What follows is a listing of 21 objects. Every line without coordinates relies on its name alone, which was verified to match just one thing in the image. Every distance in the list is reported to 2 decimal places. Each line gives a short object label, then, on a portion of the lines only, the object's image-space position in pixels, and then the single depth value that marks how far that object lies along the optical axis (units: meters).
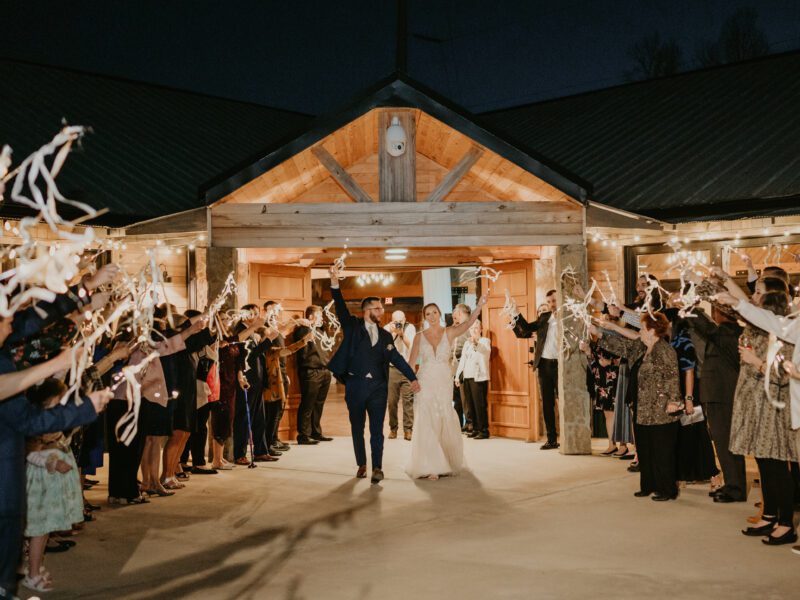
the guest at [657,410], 7.74
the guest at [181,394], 8.22
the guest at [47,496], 5.17
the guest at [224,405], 9.84
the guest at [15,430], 3.64
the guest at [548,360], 11.38
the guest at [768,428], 6.08
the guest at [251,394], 10.17
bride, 9.23
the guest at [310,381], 12.36
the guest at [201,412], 9.38
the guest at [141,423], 7.59
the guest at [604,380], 10.51
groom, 9.12
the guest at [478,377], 12.60
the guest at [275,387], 11.03
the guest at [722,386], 7.57
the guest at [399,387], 13.13
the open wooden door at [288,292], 12.16
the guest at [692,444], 8.12
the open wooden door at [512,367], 12.30
